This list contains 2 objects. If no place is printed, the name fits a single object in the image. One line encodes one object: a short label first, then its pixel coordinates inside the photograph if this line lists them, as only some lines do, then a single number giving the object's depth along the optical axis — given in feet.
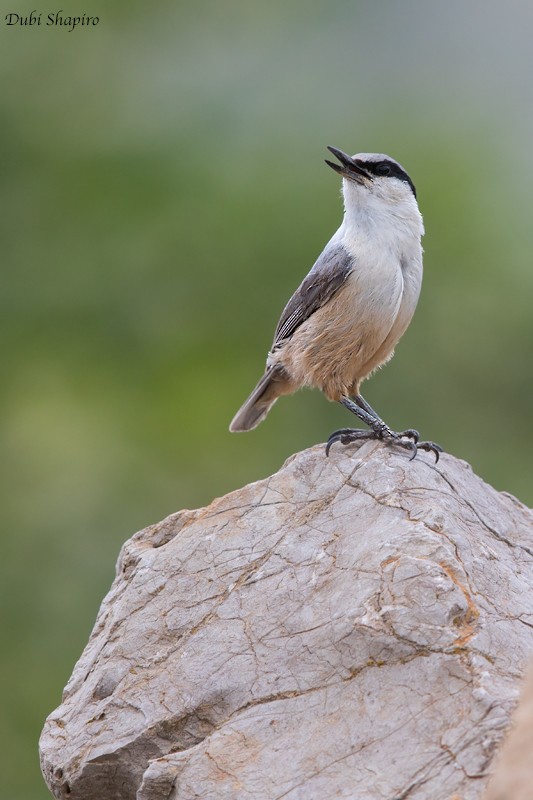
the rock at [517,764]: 18.61
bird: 36.91
